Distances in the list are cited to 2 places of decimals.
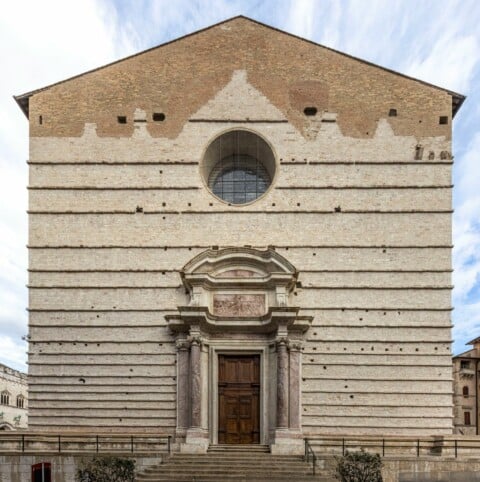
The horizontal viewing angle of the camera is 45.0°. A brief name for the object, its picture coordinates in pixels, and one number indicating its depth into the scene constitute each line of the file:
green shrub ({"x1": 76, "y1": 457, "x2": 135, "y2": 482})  11.96
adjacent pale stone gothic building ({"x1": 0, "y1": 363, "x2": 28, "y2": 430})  43.97
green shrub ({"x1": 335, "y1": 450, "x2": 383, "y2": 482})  11.73
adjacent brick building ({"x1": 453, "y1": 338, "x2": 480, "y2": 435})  41.25
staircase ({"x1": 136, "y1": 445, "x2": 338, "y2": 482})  13.34
